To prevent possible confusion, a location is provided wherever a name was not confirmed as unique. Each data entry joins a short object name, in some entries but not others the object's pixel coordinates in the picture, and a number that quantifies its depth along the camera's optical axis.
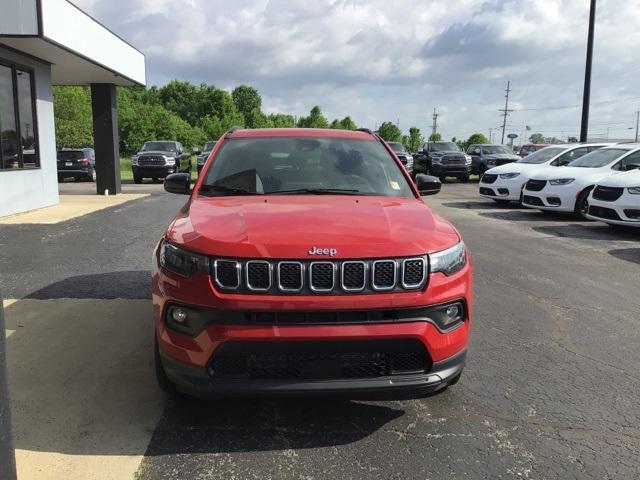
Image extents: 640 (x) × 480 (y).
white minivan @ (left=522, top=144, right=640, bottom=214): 11.99
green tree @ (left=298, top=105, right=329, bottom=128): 75.60
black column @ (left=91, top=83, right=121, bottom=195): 18.00
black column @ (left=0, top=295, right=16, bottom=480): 2.18
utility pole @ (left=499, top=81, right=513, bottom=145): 97.31
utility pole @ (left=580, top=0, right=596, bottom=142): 20.58
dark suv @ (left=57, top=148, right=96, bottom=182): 25.17
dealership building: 11.05
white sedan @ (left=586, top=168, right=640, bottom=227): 9.69
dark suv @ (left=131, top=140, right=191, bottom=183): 24.36
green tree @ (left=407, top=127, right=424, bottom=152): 76.85
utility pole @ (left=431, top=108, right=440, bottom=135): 110.25
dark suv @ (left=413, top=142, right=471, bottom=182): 25.00
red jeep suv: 2.73
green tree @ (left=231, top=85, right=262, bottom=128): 107.81
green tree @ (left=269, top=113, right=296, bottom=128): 95.26
